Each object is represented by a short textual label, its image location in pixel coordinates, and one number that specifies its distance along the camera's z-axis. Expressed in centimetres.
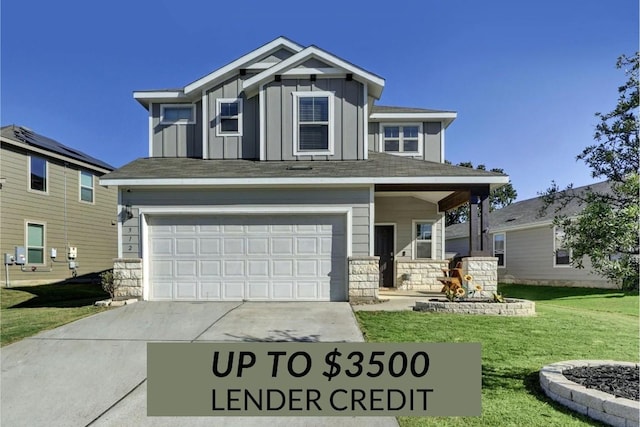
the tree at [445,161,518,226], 3738
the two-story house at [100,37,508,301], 898
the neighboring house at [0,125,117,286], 1288
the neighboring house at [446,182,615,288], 1457
